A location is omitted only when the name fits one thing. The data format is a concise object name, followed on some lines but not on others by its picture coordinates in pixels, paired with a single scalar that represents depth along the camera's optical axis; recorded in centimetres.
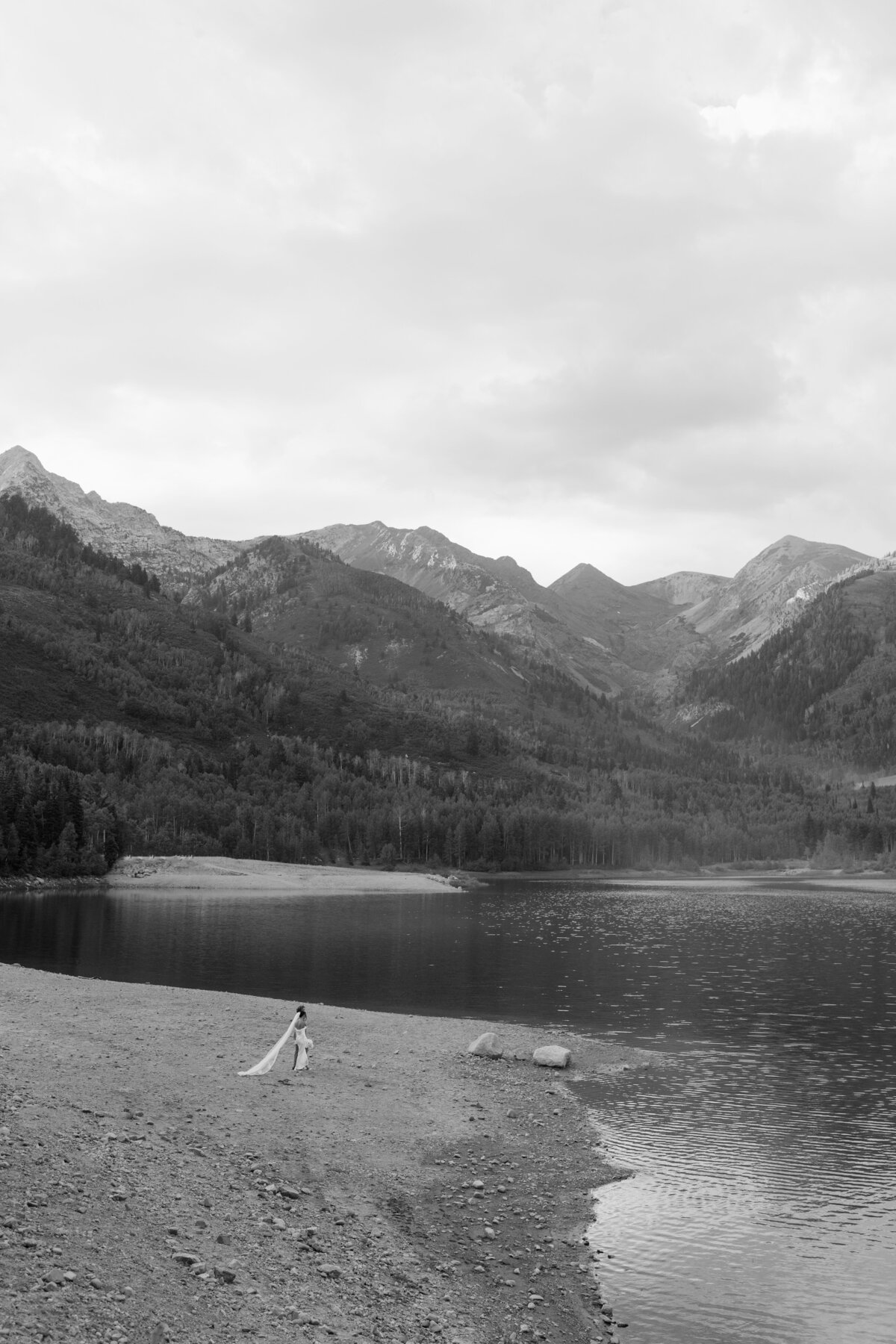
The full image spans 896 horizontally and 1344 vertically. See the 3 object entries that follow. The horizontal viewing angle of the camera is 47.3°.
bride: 3622
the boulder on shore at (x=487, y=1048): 4359
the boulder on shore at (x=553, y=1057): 4269
